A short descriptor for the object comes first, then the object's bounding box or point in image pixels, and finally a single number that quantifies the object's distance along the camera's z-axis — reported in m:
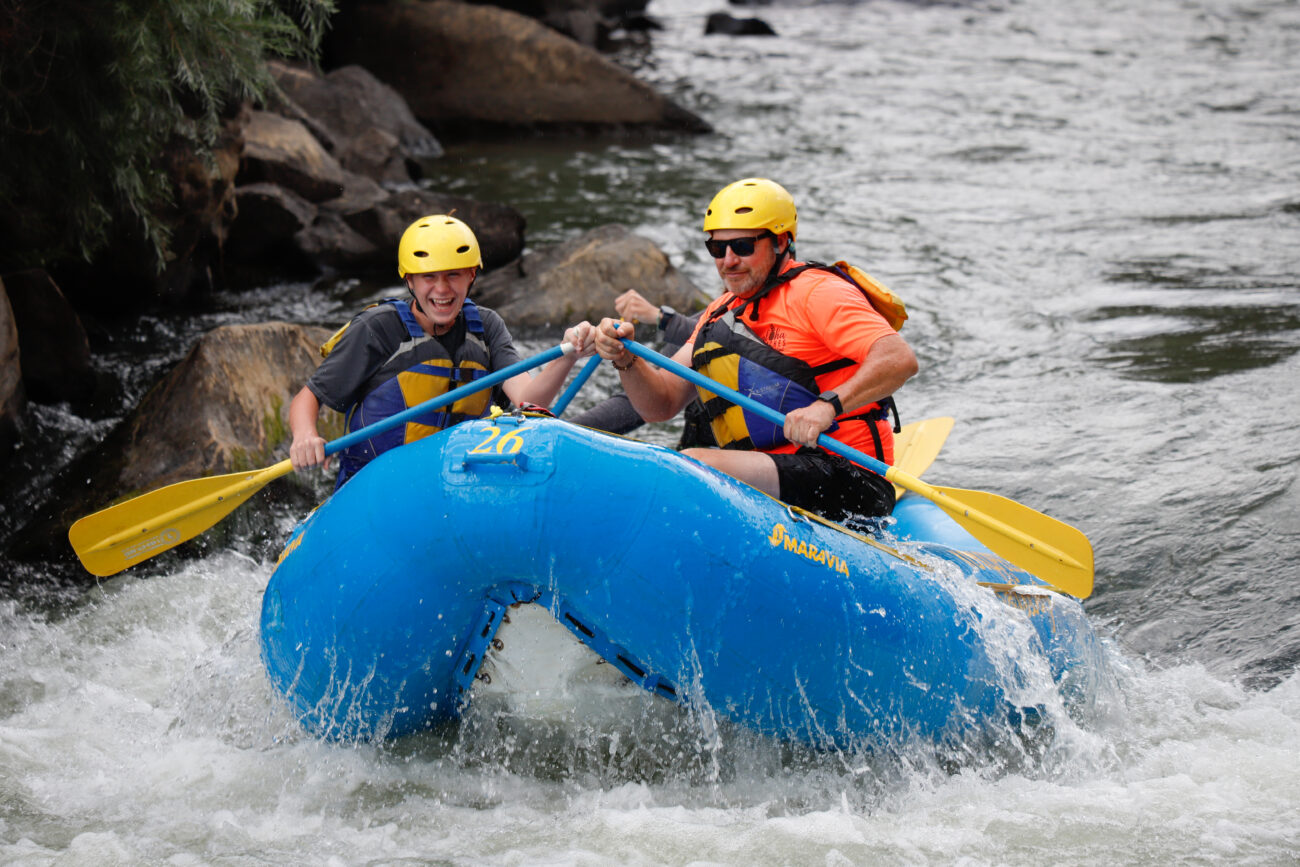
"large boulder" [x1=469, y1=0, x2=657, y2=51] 39.09
